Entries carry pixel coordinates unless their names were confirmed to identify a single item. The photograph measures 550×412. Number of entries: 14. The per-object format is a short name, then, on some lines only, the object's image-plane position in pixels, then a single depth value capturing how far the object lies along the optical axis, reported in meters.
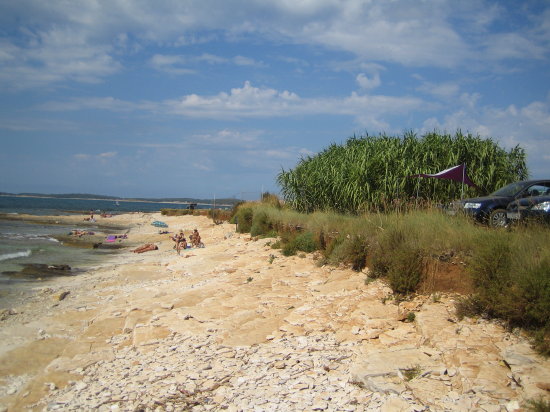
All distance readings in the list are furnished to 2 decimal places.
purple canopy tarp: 13.47
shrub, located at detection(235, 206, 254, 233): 23.11
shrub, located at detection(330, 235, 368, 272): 9.32
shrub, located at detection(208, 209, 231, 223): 36.30
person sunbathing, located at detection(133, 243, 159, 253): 22.69
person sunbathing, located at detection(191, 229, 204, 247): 21.45
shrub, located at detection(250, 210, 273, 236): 19.07
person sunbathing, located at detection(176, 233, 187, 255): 20.21
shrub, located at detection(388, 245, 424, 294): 7.29
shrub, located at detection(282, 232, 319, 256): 12.49
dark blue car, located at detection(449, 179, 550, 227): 11.16
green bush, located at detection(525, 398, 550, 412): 3.71
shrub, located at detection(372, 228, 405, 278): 8.20
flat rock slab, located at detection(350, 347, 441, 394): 4.82
